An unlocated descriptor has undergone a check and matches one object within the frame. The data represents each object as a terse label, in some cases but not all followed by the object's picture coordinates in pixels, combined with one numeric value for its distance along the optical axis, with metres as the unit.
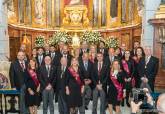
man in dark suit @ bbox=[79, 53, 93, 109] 3.99
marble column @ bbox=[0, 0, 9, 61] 6.07
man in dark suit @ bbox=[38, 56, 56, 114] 3.82
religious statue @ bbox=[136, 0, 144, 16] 6.98
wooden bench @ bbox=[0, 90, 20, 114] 4.08
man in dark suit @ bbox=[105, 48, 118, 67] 4.33
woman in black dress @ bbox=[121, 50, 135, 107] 4.38
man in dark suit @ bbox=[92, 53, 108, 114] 3.87
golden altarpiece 8.64
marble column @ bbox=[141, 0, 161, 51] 5.55
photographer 1.48
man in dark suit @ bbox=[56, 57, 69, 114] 3.79
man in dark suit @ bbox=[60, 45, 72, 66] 4.47
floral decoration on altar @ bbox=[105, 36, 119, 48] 7.89
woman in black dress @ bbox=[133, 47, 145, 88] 4.25
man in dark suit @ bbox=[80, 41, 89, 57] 4.86
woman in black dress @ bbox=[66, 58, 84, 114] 3.78
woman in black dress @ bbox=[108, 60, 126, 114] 3.82
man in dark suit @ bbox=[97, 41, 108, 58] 4.97
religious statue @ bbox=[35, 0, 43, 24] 9.47
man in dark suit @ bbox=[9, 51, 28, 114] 3.86
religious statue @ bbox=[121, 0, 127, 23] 8.76
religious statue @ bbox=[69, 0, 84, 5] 9.64
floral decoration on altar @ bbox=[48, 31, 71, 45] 7.61
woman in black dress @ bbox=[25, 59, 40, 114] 3.89
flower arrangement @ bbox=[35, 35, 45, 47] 8.38
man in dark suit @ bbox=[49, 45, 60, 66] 4.58
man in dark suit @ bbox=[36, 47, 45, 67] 4.69
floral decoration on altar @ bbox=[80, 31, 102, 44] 7.94
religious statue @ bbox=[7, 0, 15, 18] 7.56
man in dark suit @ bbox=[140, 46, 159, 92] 4.19
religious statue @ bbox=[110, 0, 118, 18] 9.15
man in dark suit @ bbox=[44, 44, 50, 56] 4.95
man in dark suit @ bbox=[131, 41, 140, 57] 4.74
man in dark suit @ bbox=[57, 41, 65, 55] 4.72
